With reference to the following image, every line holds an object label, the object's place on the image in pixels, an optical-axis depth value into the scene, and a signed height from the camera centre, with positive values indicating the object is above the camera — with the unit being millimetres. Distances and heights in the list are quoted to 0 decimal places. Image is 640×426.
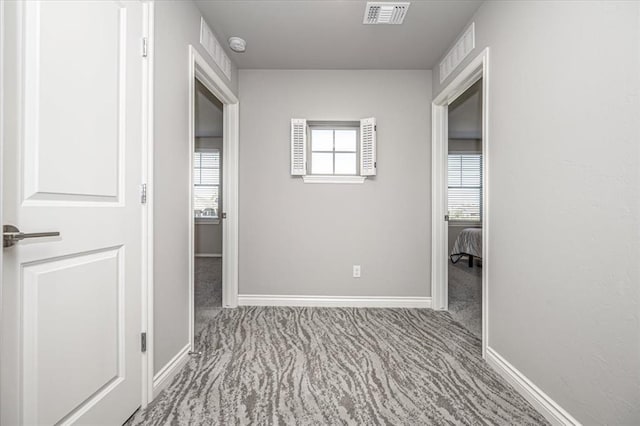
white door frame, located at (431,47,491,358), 3186 +85
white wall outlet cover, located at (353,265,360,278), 3277 -603
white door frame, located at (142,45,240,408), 1612 +142
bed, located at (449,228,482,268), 5207 -520
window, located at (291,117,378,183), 3277 +674
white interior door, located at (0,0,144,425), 975 +6
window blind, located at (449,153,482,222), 6703 +582
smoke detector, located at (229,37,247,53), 2656 +1493
